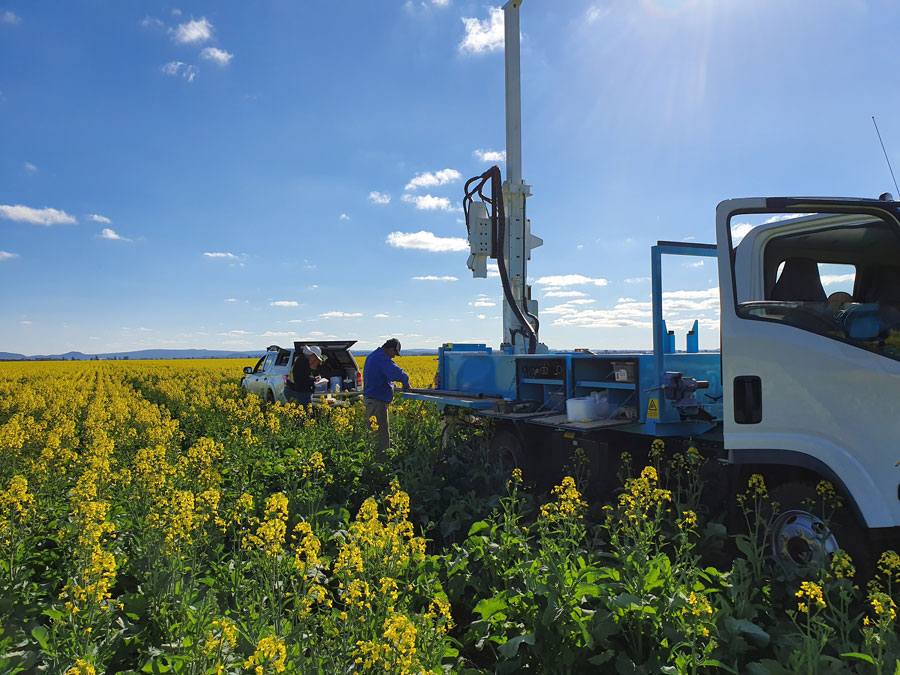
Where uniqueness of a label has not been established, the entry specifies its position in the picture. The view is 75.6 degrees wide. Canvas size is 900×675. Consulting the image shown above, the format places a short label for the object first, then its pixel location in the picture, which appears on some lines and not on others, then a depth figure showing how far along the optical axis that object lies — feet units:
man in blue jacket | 27.73
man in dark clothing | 39.55
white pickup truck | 45.24
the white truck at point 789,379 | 12.05
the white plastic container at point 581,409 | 18.97
